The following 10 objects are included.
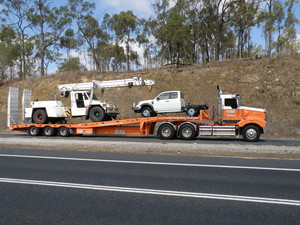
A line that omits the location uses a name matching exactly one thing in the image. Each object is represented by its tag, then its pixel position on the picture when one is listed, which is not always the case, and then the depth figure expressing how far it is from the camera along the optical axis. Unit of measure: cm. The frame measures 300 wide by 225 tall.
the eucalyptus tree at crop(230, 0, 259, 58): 3938
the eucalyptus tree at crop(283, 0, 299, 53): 4122
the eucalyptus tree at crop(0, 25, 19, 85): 4228
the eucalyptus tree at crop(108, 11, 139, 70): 4519
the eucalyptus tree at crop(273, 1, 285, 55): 3959
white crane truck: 1783
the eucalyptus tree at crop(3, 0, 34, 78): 4431
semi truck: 1572
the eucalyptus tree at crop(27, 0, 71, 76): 4325
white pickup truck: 1714
